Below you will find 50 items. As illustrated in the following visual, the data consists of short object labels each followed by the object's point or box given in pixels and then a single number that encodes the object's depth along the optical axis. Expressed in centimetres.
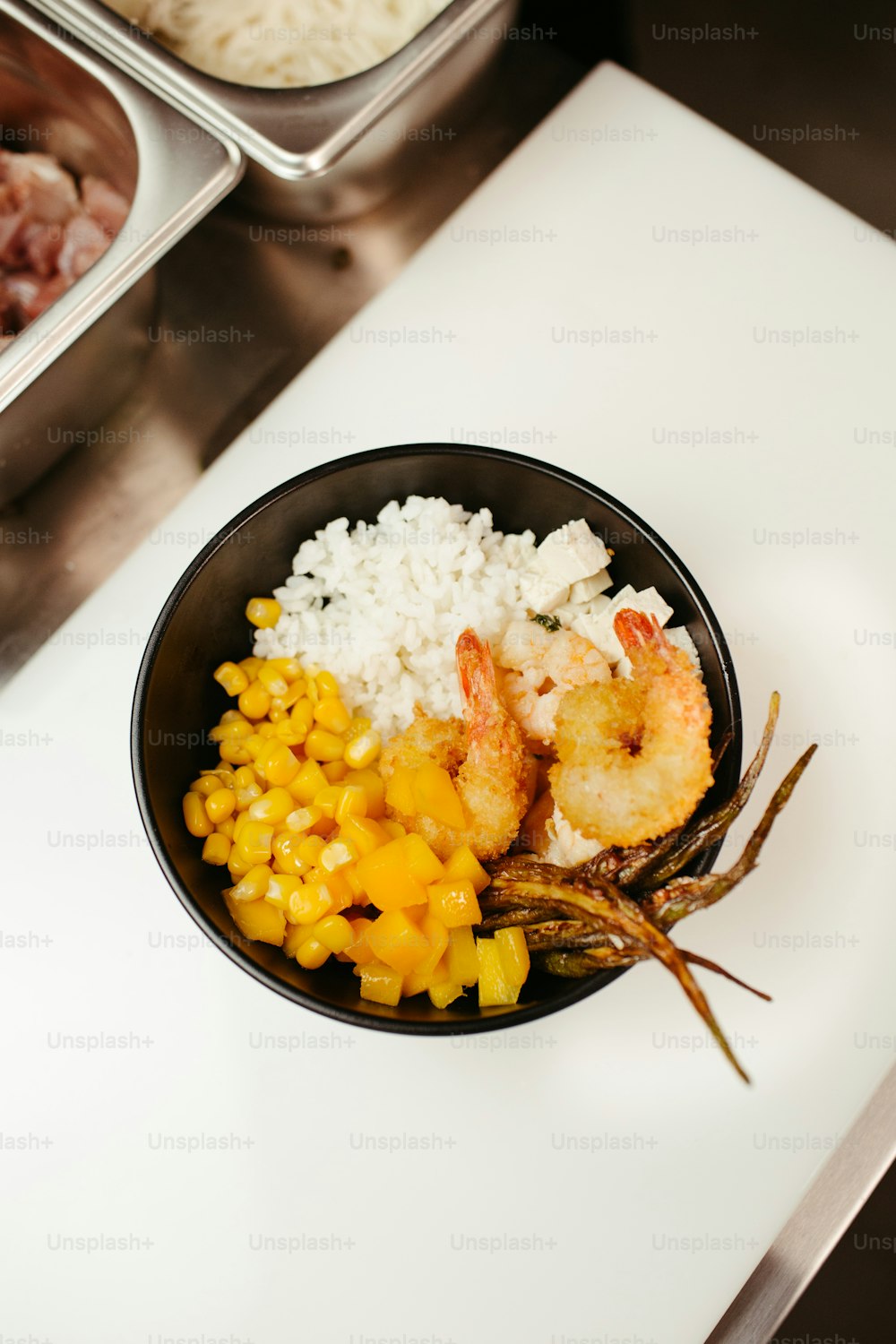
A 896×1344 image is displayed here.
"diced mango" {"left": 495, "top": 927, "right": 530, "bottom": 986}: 51
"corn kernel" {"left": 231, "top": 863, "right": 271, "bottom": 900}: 53
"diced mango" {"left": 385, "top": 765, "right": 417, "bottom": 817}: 53
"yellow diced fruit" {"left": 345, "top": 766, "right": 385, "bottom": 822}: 54
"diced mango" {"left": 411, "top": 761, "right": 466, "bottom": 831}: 52
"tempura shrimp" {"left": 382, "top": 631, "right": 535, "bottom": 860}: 52
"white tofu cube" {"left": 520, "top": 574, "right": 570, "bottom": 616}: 55
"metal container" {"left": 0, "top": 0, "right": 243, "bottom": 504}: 56
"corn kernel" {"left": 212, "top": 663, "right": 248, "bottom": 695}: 56
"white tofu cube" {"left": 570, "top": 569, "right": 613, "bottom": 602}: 55
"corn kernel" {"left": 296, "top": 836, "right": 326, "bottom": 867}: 52
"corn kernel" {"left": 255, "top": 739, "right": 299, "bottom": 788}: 54
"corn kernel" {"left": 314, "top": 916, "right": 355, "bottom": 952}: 52
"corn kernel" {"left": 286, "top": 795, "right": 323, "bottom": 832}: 53
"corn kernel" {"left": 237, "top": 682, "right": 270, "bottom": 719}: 56
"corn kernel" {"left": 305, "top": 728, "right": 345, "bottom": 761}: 55
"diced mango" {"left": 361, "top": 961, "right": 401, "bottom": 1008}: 52
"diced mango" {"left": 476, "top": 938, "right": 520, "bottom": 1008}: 51
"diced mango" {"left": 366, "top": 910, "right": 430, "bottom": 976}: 51
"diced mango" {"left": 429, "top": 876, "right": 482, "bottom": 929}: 51
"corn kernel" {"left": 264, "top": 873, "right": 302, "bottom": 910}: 53
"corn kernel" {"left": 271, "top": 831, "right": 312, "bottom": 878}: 53
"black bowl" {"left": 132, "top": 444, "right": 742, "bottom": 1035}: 51
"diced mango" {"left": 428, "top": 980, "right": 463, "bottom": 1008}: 51
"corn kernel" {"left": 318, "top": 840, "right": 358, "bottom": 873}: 52
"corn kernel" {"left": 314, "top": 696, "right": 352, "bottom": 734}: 55
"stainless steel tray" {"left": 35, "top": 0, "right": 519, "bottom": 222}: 58
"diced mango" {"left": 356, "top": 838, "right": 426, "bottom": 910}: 51
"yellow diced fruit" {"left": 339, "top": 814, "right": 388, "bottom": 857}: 52
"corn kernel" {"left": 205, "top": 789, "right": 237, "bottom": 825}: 54
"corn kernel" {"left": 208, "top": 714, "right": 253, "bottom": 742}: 56
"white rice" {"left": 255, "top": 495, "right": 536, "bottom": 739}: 56
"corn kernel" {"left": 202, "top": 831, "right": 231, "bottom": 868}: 54
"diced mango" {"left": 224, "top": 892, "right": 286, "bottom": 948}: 53
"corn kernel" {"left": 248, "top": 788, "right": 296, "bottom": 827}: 54
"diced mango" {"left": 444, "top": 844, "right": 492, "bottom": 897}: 52
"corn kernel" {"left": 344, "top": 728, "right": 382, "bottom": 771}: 54
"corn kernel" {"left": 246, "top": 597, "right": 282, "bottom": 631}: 56
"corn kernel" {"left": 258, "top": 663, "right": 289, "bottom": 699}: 56
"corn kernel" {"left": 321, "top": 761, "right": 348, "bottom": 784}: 55
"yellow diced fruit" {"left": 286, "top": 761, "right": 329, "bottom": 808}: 54
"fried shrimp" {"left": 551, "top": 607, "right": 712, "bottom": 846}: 50
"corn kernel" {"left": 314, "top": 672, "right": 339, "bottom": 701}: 56
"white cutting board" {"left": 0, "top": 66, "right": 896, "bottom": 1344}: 55
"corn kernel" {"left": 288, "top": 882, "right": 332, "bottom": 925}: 52
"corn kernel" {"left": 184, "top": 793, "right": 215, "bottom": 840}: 54
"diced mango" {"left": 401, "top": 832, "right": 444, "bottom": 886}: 51
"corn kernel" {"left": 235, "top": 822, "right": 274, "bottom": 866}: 53
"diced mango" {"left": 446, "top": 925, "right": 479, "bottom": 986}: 52
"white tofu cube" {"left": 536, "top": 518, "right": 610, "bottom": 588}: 54
